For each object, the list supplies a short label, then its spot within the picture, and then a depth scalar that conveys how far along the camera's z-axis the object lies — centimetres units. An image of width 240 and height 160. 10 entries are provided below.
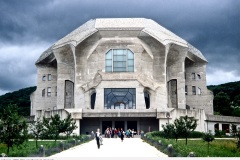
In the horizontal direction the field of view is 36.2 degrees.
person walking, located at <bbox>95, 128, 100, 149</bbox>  2424
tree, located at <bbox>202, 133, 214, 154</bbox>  2409
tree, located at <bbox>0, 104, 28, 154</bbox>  1964
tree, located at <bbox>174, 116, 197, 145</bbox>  2933
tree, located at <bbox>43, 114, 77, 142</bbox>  2955
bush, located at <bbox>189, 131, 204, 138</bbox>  4020
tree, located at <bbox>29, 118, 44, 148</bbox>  2902
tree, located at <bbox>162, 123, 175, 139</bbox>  3168
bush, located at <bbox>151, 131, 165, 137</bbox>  3713
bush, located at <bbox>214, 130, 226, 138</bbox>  4301
